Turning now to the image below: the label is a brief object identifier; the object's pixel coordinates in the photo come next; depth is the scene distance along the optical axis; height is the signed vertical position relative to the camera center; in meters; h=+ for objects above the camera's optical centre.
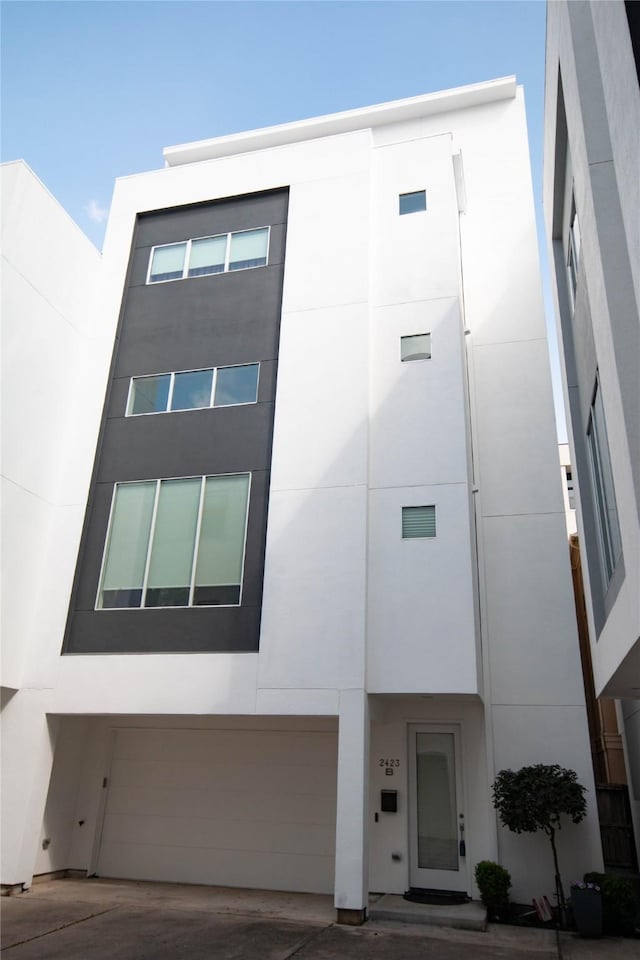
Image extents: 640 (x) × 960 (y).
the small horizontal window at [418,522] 10.28 +3.59
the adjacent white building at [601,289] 5.35 +4.65
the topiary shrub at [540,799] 9.08 -0.19
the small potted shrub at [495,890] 9.17 -1.34
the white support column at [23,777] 9.80 -0.16
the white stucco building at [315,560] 9.95 +3.14
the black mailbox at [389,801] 10.52 -0.33
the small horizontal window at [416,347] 11.48 +6.74
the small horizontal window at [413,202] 12.66 +9.93
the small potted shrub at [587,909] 8.24 -1.40
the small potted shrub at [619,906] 8.41 -1.37
